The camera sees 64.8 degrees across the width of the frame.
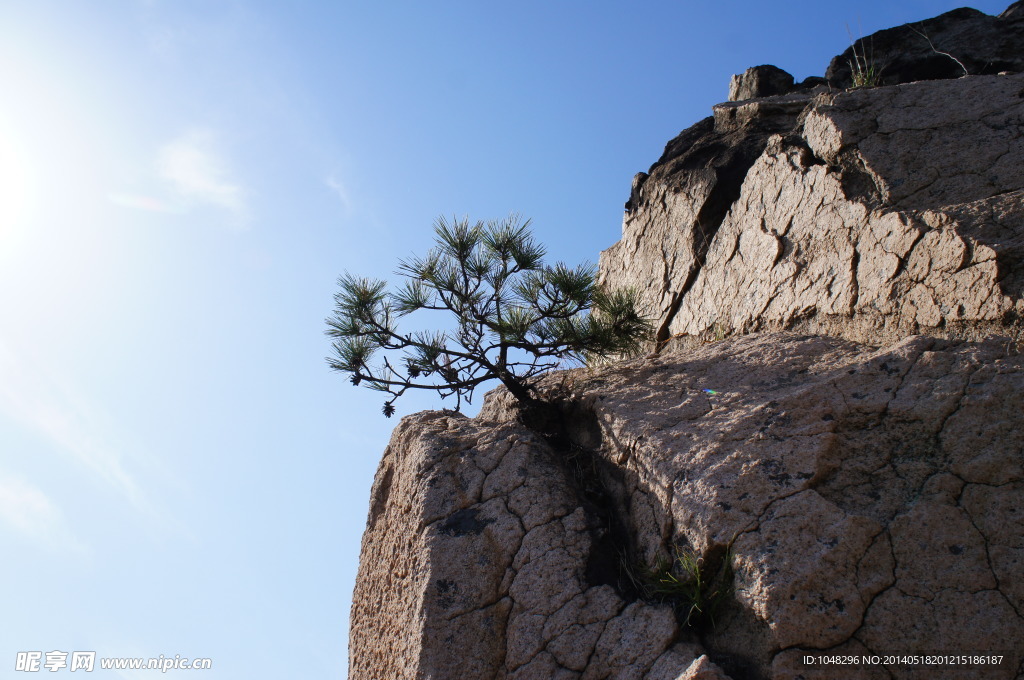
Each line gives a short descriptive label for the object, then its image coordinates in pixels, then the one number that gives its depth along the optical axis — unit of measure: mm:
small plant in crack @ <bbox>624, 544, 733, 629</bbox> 3154
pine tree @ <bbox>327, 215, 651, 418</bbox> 4785
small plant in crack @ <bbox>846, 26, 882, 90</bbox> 6153
